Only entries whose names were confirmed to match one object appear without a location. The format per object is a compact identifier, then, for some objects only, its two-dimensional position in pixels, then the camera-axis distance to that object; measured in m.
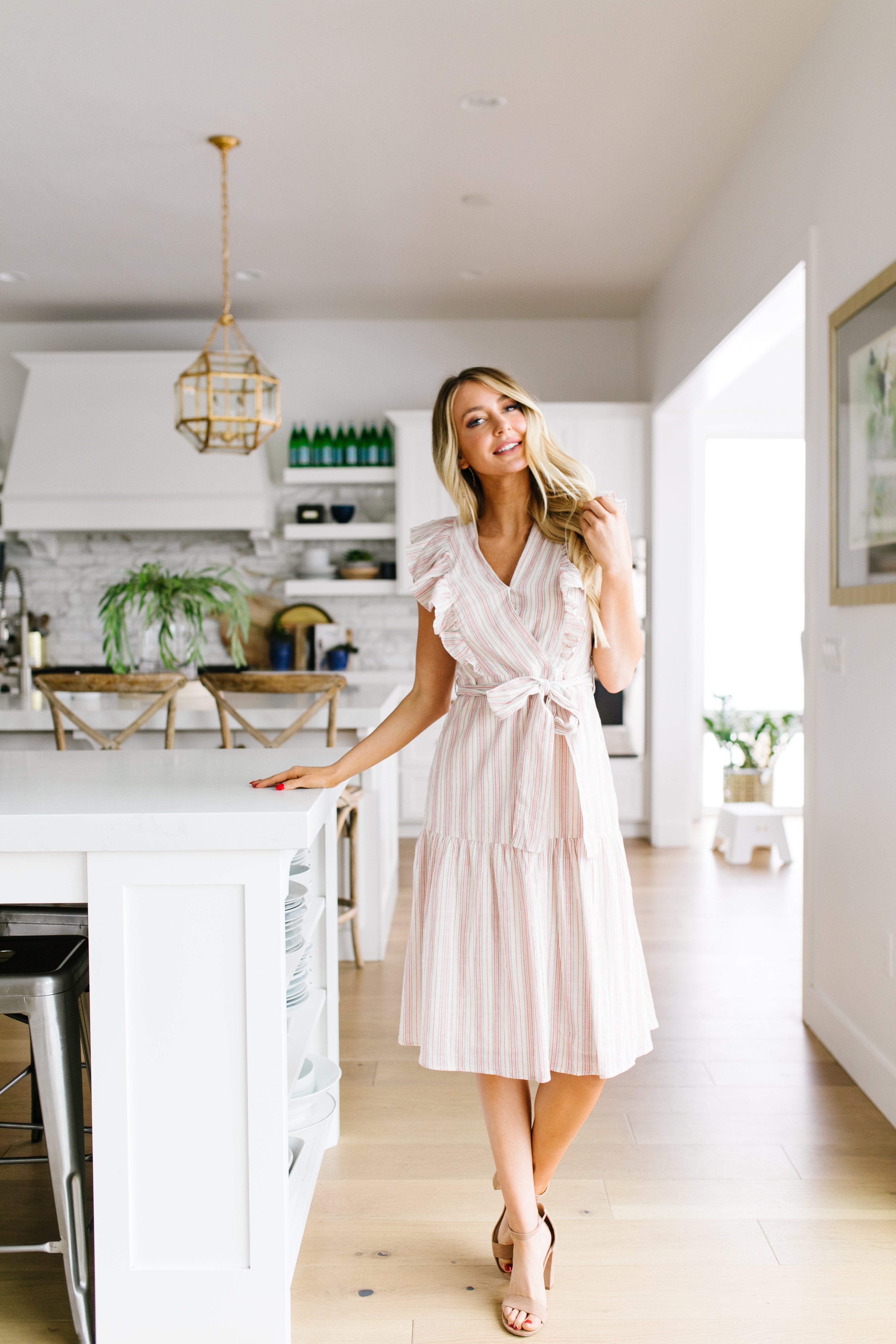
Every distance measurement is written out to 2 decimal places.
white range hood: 5.48
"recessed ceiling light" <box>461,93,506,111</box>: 3.29
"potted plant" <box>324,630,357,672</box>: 5.62
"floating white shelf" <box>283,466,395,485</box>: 5.64
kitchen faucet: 4.25
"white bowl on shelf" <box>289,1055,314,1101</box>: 1.93
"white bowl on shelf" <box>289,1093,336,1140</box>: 1.88
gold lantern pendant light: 3.62
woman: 1.60
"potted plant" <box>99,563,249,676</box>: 3.52
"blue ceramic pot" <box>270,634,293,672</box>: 5.66
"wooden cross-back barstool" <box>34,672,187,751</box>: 3.00
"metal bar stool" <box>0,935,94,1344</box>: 1.56
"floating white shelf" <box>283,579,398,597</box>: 5.67
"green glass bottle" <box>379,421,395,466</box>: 5.70
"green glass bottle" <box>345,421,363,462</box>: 5.70
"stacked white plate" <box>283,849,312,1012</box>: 1.78
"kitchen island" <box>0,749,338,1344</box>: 1.50
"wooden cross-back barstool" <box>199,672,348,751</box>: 2.97
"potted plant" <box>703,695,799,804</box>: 5.62
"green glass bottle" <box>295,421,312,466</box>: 5.72
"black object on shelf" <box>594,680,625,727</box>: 5.45
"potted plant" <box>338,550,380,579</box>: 5.69
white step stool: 5.04
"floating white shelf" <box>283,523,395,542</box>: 5.66
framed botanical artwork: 2.35
